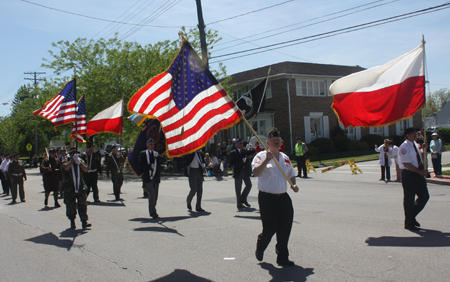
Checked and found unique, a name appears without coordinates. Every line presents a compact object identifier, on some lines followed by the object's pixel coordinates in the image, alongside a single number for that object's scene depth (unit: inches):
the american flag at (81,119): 533.0
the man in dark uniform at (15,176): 582.6
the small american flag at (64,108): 511.5
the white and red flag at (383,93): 293.3
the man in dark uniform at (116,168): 539.8
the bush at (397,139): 1470.0
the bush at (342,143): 1336.1
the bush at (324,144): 1270.9
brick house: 1334.9
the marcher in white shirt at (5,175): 679.8
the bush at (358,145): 1362.0
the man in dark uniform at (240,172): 399.2
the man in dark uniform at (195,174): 391.2
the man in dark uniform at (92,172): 509.7
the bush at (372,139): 1429.6
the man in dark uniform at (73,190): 333.7
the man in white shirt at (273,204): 201.3
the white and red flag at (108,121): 485.9
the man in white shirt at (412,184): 269.6
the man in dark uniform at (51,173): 507.2
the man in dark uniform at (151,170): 366.9
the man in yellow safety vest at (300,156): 742.6
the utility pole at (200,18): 871.1
